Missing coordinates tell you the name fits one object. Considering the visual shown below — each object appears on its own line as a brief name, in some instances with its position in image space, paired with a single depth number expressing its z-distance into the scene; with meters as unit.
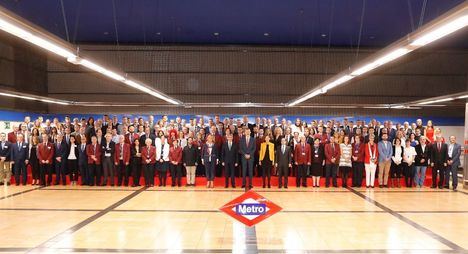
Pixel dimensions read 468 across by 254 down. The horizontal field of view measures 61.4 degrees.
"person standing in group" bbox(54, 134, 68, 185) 13.17
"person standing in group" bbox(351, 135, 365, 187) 12.97
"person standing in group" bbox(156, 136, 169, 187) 12.88
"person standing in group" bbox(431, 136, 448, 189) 13.21
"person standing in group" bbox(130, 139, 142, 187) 12.99
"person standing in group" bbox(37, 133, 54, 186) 13.07
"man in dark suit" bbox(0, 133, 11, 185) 13.40
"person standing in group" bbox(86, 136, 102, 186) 12.92
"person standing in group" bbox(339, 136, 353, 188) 13.00
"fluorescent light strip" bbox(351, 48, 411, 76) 7.24
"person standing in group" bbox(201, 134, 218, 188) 12.84
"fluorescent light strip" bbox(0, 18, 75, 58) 5.35
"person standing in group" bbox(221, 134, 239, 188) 12.83
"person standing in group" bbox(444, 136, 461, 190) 13.23
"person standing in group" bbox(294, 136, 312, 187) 12.83
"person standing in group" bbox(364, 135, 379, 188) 12.87
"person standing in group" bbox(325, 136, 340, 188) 12.85
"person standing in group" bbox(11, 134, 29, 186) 13.30
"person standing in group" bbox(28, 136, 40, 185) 13.28
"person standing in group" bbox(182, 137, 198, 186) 12.88
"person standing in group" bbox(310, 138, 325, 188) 12.88
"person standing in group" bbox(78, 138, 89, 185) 13.05
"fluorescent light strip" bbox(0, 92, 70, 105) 15.43
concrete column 13.34
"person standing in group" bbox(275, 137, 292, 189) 12.76
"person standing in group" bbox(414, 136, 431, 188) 13.16
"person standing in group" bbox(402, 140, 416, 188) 13.07
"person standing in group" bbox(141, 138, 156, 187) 12.81
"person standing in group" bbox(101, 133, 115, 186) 12.95
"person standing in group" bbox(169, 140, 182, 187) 12.83
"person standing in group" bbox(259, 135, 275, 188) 12.83
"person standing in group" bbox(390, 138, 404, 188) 13.10
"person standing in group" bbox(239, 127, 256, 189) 12.66
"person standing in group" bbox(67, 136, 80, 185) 13.27
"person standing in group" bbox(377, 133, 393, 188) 12.93
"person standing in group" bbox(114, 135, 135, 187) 12.91
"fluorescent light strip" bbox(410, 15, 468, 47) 5.23
